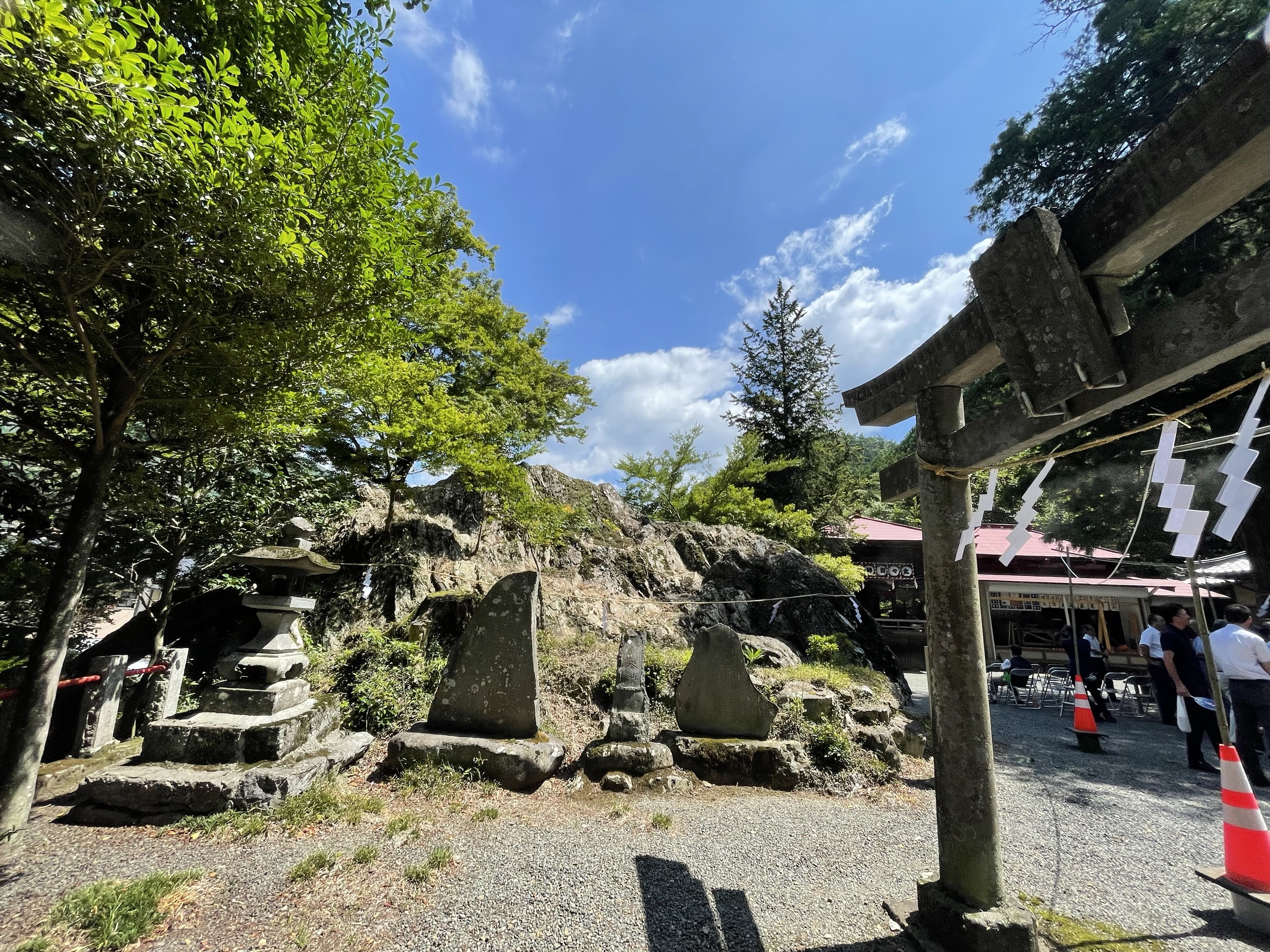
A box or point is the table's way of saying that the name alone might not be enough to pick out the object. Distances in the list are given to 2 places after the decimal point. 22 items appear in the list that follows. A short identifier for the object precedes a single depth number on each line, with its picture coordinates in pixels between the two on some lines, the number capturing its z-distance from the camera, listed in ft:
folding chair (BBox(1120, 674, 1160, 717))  29.12
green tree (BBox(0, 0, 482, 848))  8.52
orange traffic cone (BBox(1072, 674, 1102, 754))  21.47
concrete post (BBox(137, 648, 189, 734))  16.20
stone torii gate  5.20
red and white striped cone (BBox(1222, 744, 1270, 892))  9.14
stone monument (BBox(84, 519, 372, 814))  12.03
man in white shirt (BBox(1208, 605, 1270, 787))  15.55
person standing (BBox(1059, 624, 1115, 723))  28.19
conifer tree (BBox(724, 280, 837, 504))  53.36
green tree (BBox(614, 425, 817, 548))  39.32
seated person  33.78
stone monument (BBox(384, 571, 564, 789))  15.20
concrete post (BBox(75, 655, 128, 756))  14.82
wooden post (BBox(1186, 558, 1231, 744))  9.14
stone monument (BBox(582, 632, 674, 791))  16.19
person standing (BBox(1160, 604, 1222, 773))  19.25
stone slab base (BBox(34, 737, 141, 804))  13.03
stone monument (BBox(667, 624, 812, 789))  16.57
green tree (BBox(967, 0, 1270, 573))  24.81
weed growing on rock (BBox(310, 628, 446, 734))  18.11
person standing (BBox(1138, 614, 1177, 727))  26.53
